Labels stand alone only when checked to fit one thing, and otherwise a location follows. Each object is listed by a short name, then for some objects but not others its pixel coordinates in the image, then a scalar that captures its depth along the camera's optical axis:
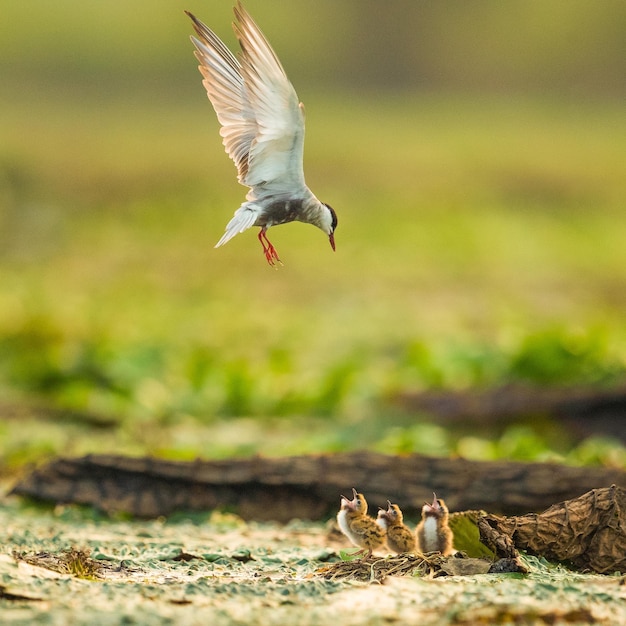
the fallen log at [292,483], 15.29
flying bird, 10.54
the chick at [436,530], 11.75
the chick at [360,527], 12.23
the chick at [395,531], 12.27
